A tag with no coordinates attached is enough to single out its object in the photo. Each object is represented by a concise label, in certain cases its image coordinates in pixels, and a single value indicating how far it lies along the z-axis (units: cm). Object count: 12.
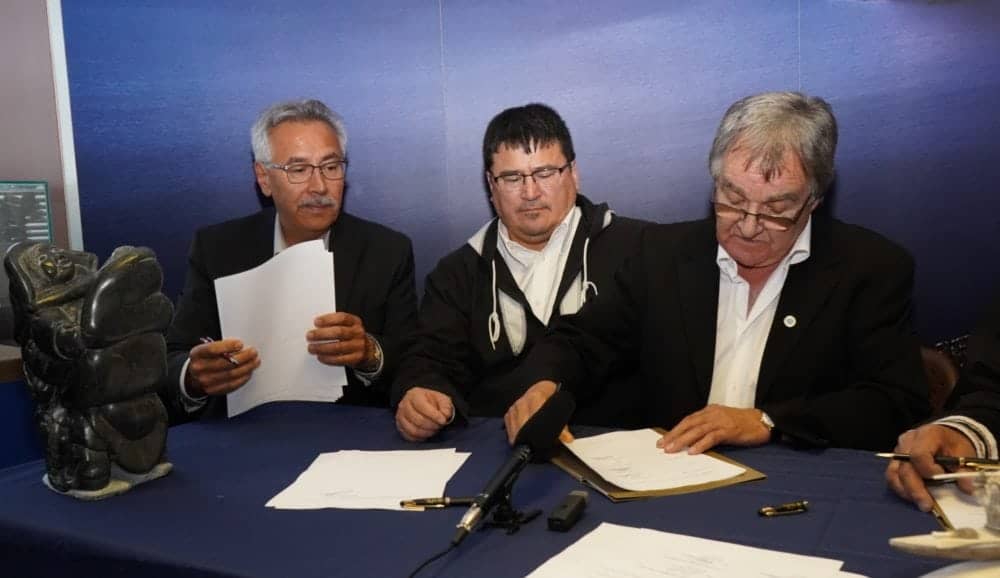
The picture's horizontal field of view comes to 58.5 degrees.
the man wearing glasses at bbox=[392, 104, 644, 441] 288
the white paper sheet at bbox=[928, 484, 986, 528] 141
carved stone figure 176
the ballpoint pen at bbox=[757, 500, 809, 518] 150
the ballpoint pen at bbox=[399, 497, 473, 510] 160
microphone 152
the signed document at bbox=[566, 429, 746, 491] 169
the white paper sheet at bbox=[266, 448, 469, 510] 168
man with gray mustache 312
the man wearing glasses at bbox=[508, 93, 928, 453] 211
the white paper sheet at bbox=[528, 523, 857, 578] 127
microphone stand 150
